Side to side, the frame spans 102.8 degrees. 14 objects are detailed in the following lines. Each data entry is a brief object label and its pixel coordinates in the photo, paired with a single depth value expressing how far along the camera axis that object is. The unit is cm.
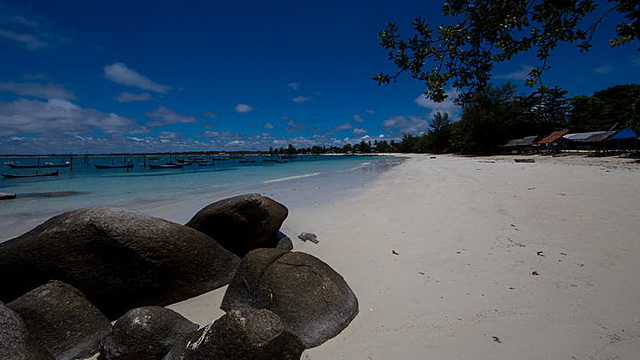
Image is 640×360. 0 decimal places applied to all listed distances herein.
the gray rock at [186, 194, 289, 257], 441
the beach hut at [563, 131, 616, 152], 2994
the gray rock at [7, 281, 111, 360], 251
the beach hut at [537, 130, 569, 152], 3877
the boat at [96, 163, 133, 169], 5464
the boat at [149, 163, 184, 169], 5209
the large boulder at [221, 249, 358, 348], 268
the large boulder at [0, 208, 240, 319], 296
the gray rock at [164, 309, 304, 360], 188
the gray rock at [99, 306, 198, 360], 240
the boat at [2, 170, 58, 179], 3268
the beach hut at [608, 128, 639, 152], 2653
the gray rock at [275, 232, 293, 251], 509
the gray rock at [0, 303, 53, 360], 177
